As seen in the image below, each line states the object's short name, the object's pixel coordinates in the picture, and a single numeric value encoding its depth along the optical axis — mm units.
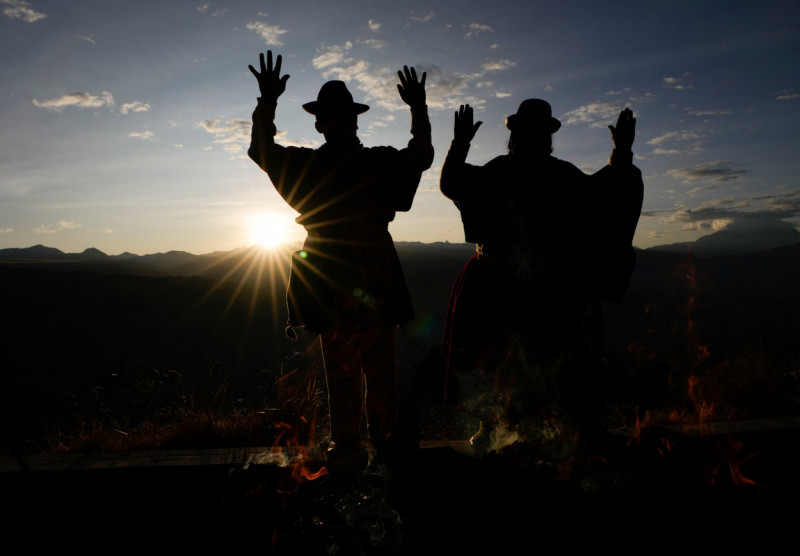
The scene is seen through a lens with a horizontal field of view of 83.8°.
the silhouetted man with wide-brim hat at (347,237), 2762
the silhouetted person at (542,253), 2842
